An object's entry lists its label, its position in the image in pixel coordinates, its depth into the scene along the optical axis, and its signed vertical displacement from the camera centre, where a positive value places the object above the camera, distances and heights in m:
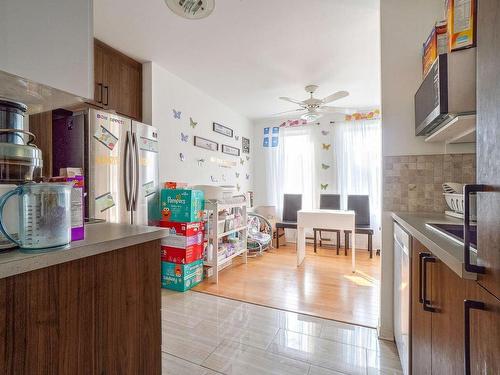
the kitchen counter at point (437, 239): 0.62 -0.20
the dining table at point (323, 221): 3.18 -0.48
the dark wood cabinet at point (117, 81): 2.33 +1.13
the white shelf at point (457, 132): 1.22 +0.34
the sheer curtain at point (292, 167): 4.77 +0.40
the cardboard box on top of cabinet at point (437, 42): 1.38 +0.87
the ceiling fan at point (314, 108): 3.15 +1.09
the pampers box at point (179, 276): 2.56 -0.99
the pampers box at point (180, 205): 2.63 -0.20
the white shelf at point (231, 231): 3.02 -0.62
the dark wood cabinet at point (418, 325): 0.93 -0.60
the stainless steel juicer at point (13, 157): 0.62 +0.09
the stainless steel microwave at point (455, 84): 1.12 +0.49
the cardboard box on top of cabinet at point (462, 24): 1.13 +0.79
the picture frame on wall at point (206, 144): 3.44 +0.67
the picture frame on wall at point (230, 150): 4.17 +0.67
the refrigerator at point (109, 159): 2.10 +0.27
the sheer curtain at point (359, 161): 4.25 +0.47
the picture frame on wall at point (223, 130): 3.93 +0.99
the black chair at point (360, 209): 3.95 -0.40
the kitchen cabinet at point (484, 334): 0.46 -0.31
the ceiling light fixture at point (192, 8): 1.79 +1.40
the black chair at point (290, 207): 4.59 -0.40
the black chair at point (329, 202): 4.34 -0.29
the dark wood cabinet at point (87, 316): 0.57 -0.38
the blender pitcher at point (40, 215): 0.61 -0.07
